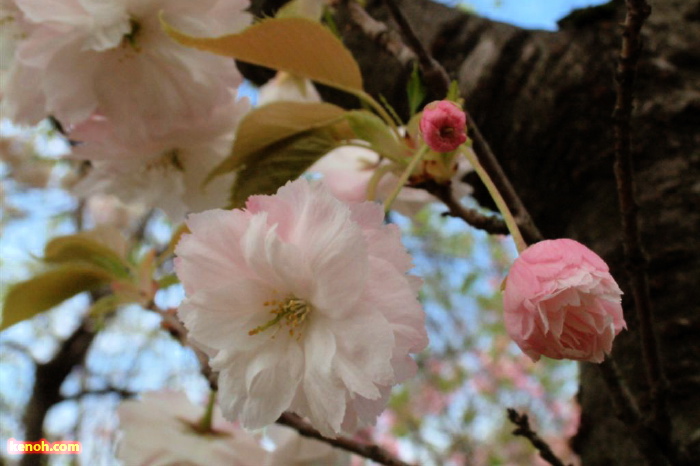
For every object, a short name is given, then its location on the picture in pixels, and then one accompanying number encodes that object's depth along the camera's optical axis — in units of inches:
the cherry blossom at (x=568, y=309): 7.9
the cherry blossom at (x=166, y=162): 11.8
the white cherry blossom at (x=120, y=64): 10.4
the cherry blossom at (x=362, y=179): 11.7
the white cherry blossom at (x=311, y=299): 8.2
